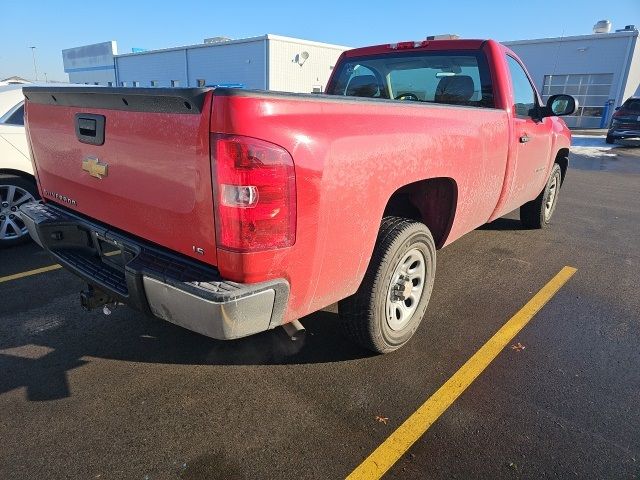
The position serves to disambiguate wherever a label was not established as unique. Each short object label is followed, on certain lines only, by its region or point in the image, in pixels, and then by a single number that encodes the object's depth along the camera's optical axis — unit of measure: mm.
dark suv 18141
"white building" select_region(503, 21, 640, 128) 26156
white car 4602
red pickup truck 1848
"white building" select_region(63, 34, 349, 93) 27875
